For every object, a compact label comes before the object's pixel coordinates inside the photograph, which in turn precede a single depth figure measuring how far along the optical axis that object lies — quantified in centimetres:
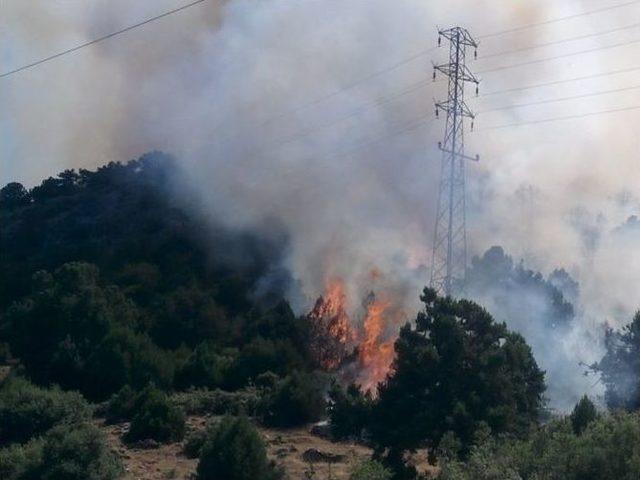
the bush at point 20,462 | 3853
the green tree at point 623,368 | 4384
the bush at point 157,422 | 4697
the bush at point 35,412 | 4847
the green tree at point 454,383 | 3828
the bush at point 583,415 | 3488
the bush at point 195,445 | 4403
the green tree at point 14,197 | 10525
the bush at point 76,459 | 3731
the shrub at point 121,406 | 5128
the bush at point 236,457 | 3647
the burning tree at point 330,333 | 6500
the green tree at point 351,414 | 4175
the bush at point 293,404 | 5066
